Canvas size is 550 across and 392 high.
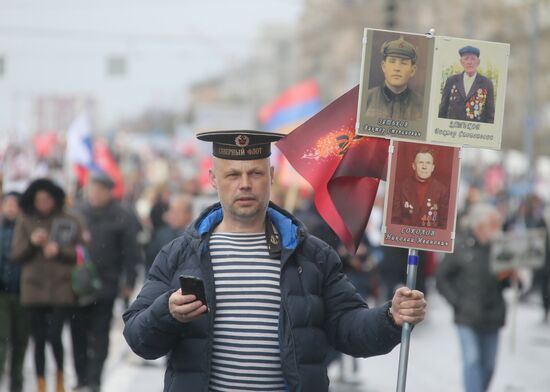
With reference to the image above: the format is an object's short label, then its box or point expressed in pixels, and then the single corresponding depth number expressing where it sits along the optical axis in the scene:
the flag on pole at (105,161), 24.02
